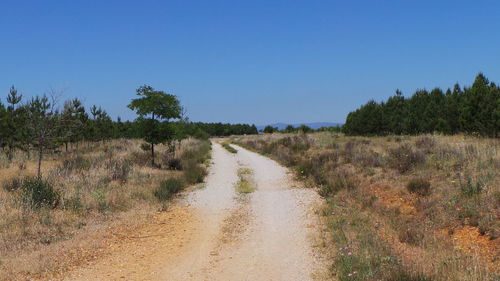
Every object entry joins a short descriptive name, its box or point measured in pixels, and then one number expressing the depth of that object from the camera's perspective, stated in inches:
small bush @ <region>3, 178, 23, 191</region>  456.0
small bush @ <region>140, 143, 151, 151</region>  742.0
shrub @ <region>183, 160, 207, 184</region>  618.1
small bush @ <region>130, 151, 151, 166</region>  738.6
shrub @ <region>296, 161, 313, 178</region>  631.2
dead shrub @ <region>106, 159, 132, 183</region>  553.4
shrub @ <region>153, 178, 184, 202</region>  469.4
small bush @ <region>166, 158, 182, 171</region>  740.7
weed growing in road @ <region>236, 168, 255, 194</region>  535.8
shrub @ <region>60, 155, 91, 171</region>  651.5
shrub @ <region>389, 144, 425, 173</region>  489.7
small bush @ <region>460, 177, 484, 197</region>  321.0
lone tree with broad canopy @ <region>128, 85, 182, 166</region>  710.5
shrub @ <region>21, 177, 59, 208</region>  373.4
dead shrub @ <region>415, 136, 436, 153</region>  593.0
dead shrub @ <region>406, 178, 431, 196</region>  372.5
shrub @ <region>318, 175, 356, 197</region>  461.1
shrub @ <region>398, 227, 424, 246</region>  263.7
